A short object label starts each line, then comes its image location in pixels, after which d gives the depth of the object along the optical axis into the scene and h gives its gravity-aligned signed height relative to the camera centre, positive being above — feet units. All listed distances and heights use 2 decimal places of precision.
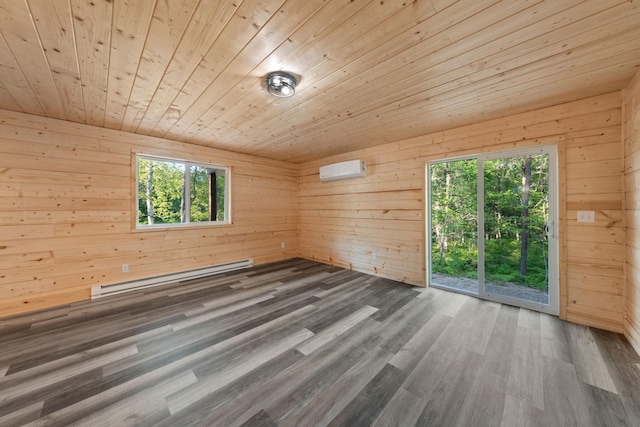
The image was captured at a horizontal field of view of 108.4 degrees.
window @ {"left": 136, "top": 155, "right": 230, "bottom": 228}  11.92 +1.22
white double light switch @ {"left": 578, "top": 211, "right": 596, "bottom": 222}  7.70 -0.16
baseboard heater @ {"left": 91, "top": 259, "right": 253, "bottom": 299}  10.33 -3.35
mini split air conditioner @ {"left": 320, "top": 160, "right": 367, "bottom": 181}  13.70 +2.68
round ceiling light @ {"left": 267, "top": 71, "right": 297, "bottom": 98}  6.12 +3.55
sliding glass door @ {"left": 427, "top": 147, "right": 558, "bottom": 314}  8.74 -0.51
